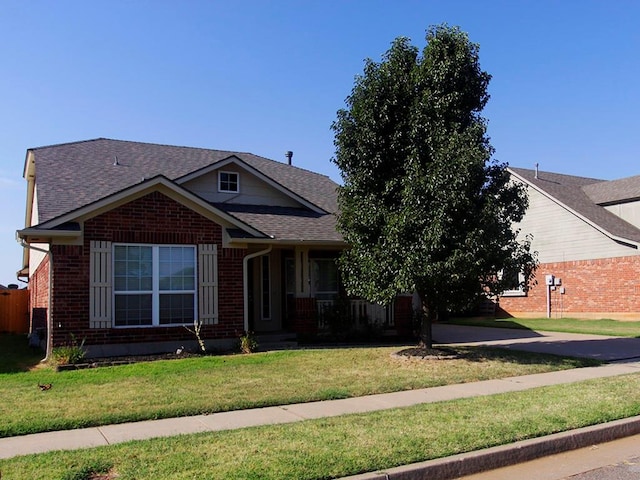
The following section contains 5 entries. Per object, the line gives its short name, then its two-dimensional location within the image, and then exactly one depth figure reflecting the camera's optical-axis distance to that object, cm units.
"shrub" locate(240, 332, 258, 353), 1270
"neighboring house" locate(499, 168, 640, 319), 2272
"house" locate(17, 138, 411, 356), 1169
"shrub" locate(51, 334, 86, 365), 1081
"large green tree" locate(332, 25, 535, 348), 1055
